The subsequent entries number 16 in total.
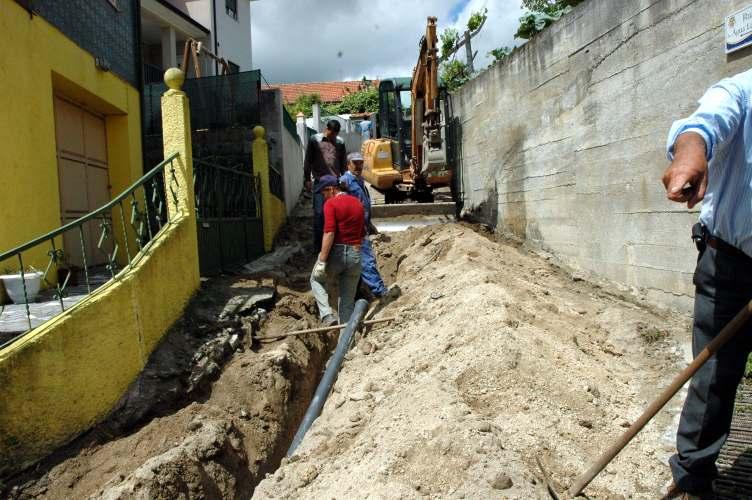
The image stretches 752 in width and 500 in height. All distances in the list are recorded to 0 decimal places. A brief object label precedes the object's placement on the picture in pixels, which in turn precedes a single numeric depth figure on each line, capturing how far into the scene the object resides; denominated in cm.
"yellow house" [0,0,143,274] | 532
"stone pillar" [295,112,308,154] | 1842
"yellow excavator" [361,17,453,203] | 1074
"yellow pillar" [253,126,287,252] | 942
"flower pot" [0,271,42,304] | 471
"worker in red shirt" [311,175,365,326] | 600
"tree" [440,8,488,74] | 1600
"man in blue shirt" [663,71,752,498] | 213
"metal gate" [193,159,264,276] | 672
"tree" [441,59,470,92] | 2196
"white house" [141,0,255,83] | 1653
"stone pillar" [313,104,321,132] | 2372
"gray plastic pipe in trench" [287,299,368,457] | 413
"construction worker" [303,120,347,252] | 805
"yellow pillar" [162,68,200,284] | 580
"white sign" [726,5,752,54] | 398
